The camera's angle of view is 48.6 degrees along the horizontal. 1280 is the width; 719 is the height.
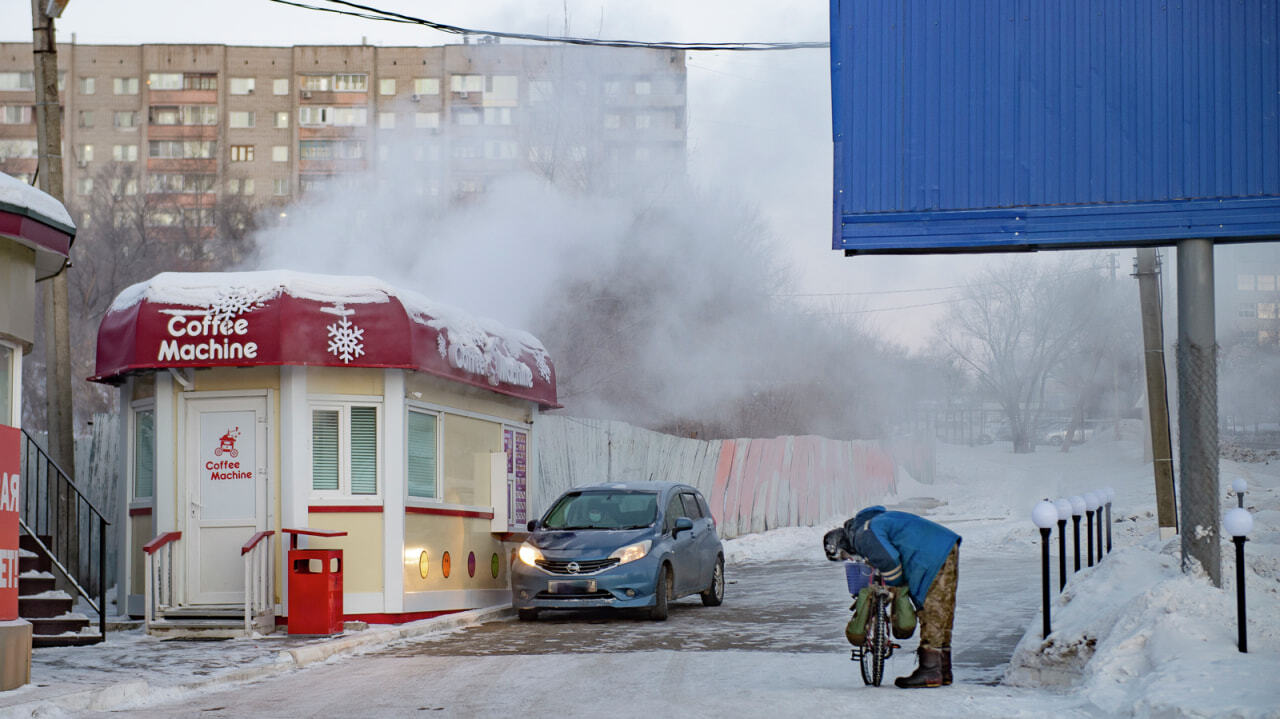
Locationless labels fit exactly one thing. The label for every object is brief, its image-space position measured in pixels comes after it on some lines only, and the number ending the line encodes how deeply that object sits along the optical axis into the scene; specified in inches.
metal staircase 518.3
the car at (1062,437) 3089.6
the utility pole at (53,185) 637.3
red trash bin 551.8
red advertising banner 412.8
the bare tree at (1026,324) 2977.4
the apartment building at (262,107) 3348.9
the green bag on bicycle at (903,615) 374.3
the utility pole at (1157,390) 796.0
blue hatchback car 607.2
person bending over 378.3
